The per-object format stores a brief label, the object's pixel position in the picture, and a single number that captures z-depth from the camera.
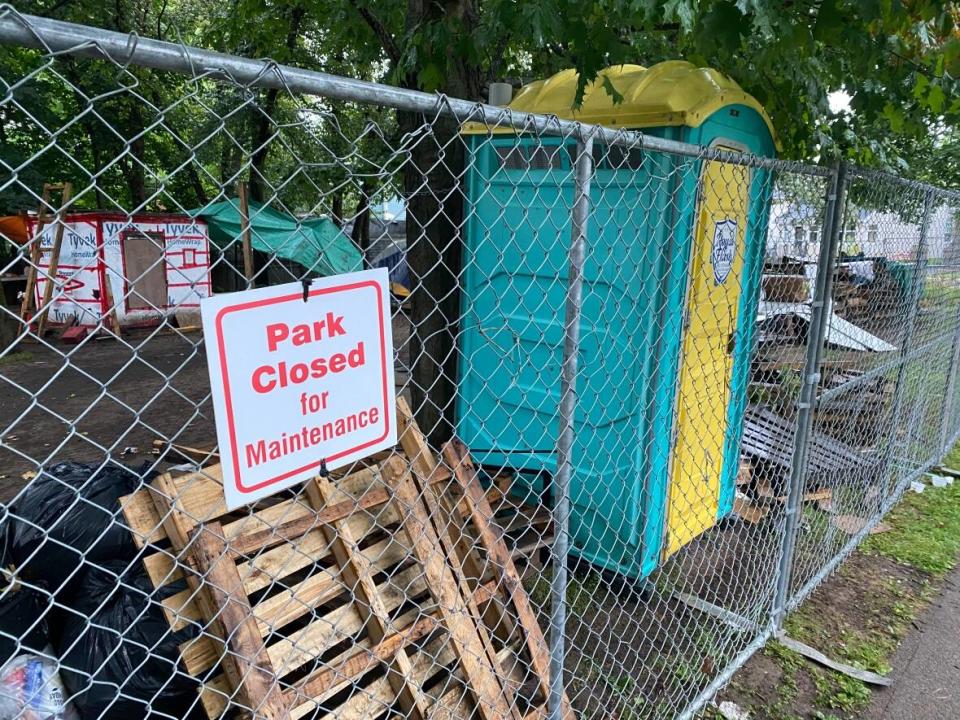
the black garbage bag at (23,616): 2.40
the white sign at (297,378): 1.26
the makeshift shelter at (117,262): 10.59
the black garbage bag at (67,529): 2.74
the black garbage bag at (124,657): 2.28
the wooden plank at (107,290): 10.85
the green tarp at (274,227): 10.67
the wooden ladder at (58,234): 8.95
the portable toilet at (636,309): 3.03
